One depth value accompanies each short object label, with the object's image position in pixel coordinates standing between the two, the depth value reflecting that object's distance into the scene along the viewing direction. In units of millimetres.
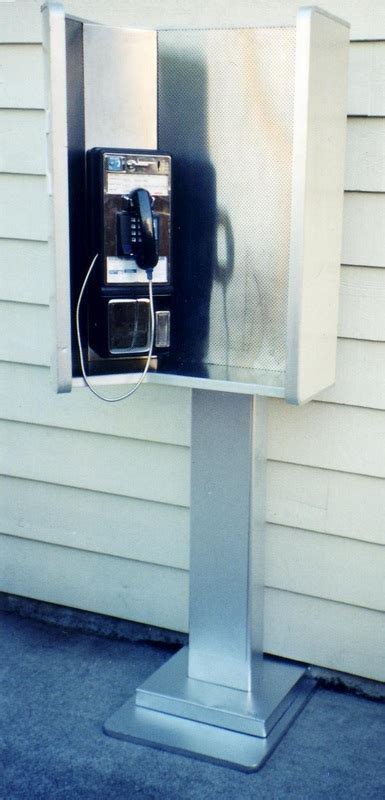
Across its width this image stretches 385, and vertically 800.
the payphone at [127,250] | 2572
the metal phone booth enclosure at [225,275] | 2547
